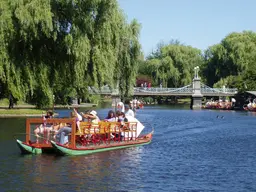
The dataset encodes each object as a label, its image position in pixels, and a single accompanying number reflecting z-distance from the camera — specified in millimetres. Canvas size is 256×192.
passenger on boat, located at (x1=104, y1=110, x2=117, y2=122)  26797
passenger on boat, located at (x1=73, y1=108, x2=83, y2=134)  22506
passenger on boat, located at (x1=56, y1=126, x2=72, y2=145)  21805
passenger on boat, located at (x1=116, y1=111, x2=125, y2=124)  26172
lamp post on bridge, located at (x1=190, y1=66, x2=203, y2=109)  86656
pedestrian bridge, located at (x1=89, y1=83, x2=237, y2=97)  85875
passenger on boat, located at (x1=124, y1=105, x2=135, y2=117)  26838
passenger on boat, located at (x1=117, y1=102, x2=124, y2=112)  31212
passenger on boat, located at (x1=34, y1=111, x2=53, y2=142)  22062
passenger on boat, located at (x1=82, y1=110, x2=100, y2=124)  24078
